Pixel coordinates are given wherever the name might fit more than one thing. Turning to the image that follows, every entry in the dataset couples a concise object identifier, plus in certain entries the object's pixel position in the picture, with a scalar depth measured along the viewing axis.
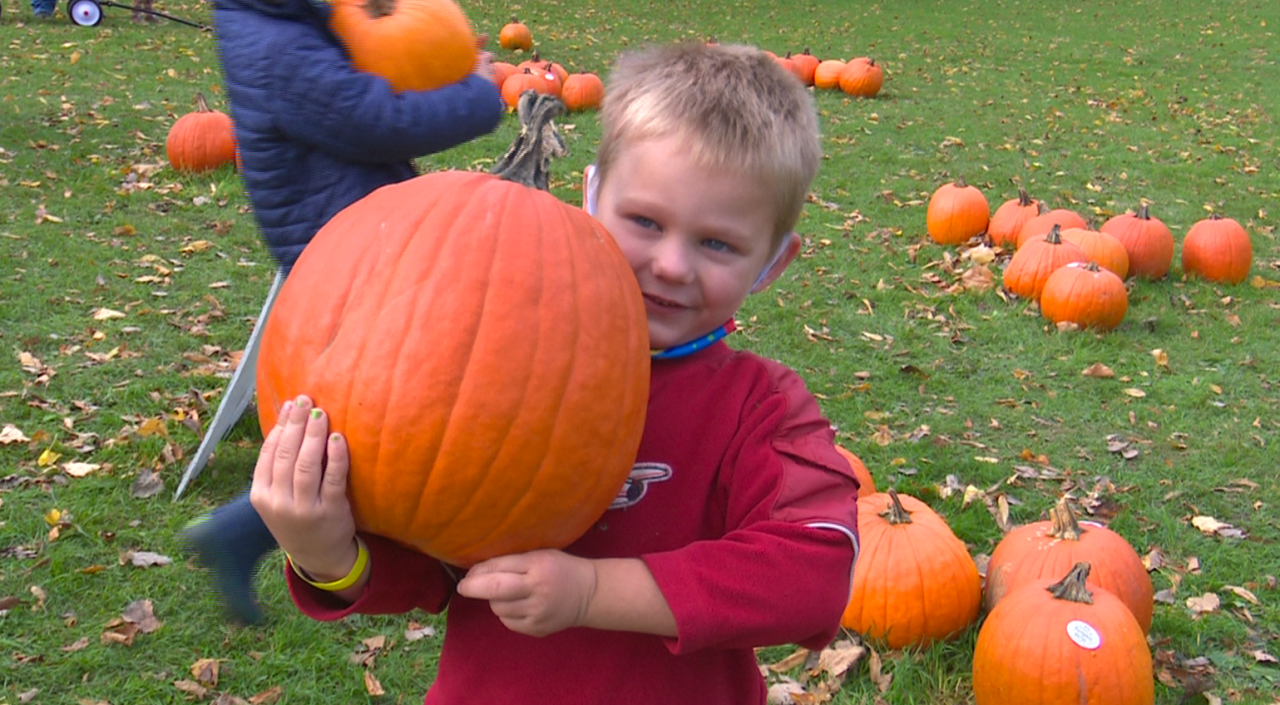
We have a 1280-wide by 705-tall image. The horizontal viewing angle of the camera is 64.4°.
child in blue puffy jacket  3.18
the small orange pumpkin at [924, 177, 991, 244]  8.64
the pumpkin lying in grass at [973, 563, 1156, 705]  3.38
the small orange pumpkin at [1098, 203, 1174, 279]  7.93
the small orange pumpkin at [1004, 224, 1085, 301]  7.43
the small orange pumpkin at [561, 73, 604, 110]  12.16
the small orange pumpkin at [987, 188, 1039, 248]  8.53
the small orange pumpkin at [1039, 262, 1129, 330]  6.95
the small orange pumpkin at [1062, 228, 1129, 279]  7.49
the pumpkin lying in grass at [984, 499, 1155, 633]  3.88
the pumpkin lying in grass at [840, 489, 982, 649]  3.84
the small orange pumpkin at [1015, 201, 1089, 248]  8.19
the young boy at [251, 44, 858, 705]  1.55
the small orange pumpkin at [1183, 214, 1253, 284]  7.98
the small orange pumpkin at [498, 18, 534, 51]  16.03
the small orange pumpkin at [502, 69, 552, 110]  11.23
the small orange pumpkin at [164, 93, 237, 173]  8.72
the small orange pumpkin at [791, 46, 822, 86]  15.34
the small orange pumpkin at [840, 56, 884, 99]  14.76
